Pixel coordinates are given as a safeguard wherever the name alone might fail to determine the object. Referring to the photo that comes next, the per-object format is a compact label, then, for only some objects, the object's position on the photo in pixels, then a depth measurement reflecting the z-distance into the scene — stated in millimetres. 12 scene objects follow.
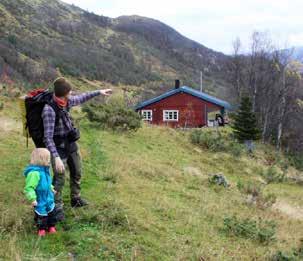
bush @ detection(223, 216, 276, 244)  7059
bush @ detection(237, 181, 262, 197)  11867
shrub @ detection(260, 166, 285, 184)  19078
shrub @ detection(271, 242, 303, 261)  5894
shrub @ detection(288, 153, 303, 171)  29156
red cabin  40375
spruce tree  33125
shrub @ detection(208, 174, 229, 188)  12391
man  5328
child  5027
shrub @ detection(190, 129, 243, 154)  21594
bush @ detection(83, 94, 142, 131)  18703
